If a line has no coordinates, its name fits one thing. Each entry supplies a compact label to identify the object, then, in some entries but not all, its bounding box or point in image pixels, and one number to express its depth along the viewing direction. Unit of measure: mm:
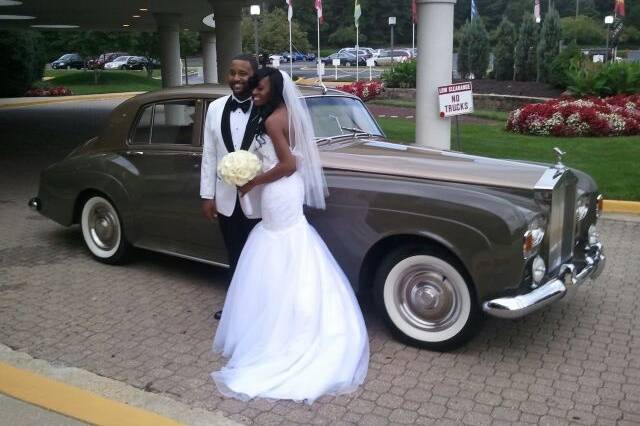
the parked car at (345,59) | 62469
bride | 4109
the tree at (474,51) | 28359
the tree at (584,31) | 57062
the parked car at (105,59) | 56950
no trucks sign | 8477
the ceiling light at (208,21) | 23500
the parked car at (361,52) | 63388
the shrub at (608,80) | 16719
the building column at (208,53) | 28516
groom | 4500
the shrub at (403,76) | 24734
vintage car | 4199
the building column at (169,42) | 20172
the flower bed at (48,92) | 33219
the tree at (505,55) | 27406
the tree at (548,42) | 24781
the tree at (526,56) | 26016
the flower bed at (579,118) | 13336
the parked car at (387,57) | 58500
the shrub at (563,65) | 20978
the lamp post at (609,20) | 28741
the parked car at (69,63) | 59281
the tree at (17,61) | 31672
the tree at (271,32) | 49250
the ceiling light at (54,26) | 27008
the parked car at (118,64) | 59125
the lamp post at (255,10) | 21823
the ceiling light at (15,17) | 20203
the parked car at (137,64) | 58438
